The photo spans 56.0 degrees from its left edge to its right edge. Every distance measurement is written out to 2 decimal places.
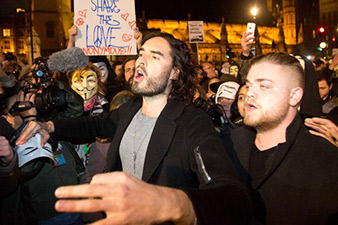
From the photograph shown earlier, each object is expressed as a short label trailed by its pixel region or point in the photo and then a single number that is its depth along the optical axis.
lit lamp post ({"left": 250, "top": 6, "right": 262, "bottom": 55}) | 14.14
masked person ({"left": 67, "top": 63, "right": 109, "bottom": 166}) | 4.17
